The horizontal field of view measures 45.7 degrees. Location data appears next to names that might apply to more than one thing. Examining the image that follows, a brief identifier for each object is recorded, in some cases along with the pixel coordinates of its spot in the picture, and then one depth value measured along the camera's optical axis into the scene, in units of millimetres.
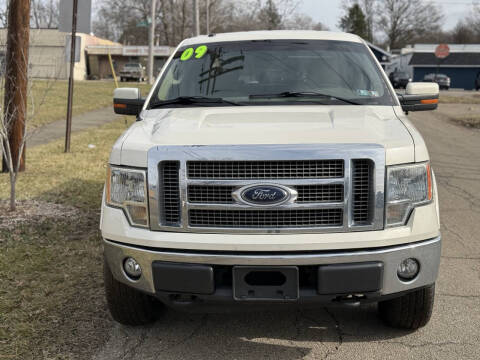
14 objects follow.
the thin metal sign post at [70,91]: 9995
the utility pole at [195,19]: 29828
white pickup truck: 2896
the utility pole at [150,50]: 37312
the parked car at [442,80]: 49653
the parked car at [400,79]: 50125
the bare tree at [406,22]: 86125
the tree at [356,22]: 92125
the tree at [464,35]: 89812
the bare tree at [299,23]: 42781
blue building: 60781
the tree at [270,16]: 41406
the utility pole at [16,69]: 7379
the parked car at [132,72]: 53219
